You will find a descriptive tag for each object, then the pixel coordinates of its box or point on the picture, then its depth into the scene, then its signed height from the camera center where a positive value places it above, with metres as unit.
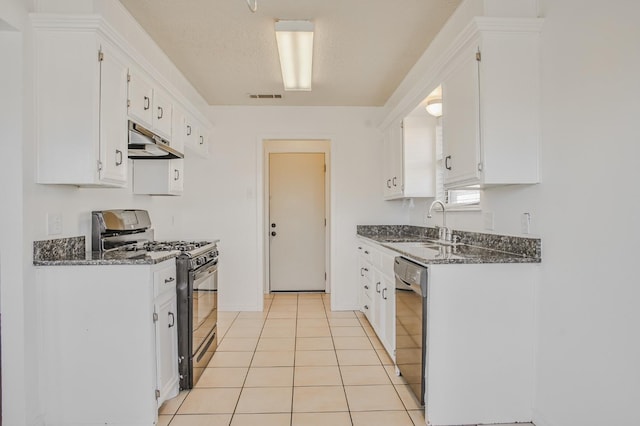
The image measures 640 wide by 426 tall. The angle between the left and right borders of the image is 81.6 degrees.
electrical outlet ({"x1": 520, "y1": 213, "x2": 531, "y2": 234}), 2.07 -0.07
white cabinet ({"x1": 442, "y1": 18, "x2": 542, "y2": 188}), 1.98 +0.60
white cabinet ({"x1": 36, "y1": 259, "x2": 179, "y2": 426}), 1.93 -0.70
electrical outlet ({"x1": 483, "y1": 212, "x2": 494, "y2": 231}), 2.44 -0.07
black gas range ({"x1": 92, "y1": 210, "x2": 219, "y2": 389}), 2.37 -0.43
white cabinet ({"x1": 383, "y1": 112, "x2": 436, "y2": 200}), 3.48 +0.51
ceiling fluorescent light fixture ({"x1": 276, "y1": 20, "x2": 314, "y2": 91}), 2.53 +1.21
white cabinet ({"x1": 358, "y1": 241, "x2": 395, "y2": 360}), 2.83 -0.71
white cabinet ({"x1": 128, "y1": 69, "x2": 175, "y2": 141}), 2.33 +0.74
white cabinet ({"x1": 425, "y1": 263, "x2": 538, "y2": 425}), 1.97 -0.71
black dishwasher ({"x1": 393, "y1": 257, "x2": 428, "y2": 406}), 2.04 -0.67
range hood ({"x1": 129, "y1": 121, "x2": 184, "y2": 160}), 2.39 +0.46
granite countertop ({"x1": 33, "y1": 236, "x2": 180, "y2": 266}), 1.91 -0.25
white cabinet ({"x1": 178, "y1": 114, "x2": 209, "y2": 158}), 3.39 +0.75
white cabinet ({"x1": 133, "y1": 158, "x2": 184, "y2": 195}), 3.10 +0.30
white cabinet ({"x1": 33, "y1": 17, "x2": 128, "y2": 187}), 1.92 +0.58
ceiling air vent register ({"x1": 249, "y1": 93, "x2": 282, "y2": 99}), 4.05 +1.27
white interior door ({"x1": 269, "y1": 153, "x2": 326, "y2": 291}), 5.46 -0.19
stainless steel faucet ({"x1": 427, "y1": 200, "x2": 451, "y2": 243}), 3.09 -0.17
